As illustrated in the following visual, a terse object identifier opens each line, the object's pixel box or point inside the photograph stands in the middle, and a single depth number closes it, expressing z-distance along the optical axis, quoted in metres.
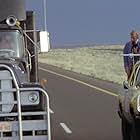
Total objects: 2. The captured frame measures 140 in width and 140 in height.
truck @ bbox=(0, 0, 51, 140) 16.18
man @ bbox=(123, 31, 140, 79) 30.33
